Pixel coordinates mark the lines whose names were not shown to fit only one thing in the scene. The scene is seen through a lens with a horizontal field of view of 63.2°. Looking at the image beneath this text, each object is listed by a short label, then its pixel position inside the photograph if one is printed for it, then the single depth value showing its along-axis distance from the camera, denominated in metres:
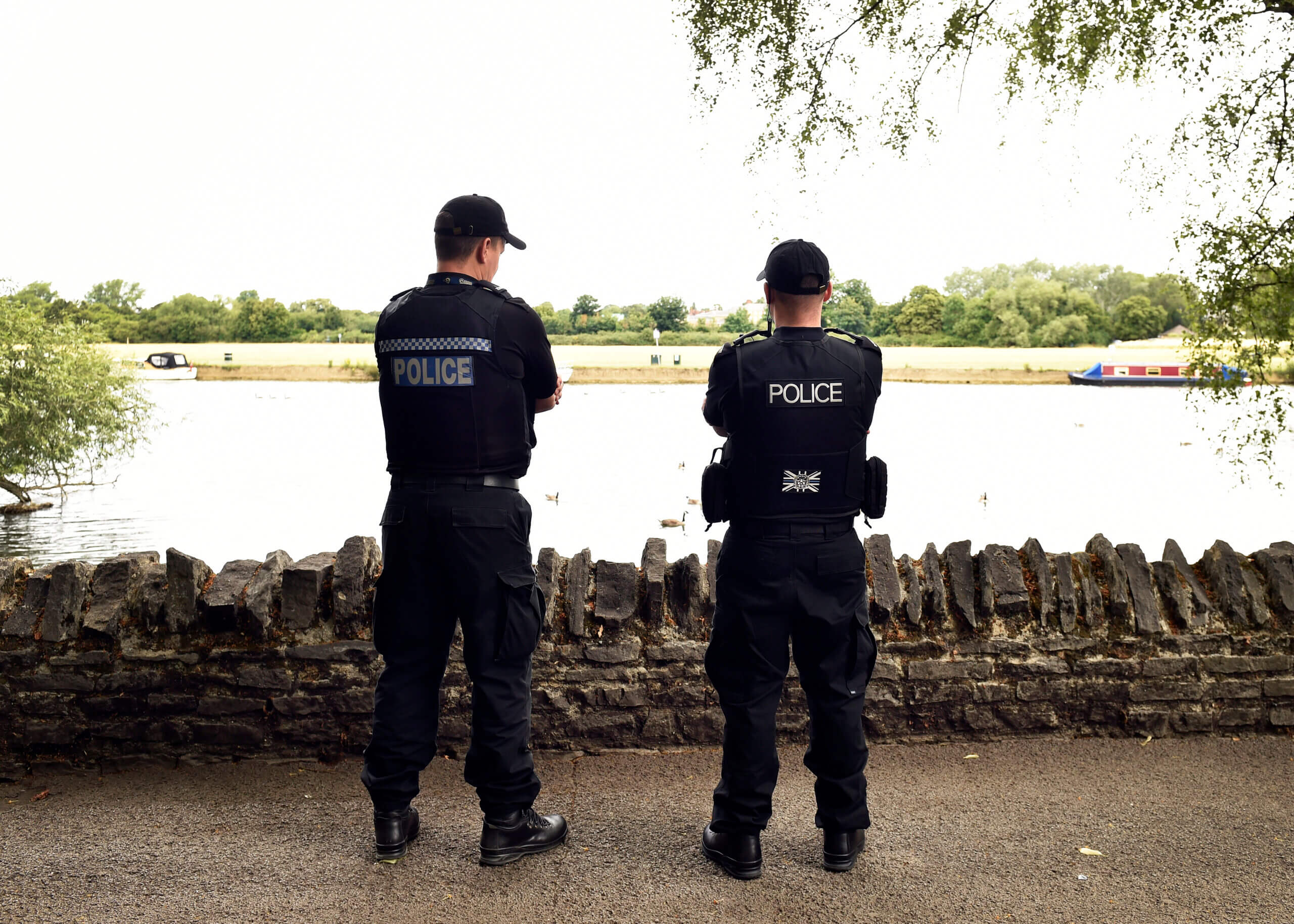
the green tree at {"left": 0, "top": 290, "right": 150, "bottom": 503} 16.16
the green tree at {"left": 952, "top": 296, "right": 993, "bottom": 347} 97.50
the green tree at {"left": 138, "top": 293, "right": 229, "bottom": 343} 93.38
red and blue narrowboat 89.81
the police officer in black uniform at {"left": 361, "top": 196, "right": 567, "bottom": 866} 3.57
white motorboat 90.44
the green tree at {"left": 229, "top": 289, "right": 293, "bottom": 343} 100.19
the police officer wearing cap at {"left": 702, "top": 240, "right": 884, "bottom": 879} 3.58
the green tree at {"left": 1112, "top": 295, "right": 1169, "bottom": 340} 93.38
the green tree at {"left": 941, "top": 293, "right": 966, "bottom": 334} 95.38
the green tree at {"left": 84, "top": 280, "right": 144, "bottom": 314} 87.44
